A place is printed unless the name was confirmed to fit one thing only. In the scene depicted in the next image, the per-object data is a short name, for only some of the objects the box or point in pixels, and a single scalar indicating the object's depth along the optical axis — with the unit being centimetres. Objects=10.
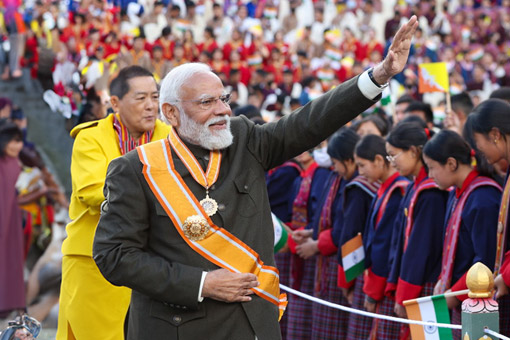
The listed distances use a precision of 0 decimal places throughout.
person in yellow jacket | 814
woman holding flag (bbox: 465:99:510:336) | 773
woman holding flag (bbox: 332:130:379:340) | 1026
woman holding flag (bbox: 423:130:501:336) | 798
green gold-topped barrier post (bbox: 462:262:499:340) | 624
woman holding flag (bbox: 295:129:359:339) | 1093
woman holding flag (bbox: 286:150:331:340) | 1168
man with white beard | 582
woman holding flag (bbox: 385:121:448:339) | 884
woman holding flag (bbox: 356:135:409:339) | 967
